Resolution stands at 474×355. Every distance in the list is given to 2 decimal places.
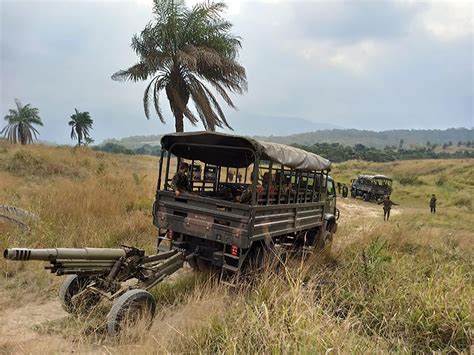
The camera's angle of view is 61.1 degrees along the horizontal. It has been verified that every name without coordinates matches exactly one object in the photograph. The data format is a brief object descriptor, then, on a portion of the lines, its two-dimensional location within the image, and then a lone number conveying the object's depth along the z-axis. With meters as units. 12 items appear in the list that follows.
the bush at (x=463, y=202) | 30.58
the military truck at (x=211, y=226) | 5.12
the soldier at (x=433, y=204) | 24.17
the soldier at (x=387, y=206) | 19.50
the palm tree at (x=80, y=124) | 48.38
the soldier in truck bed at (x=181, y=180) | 7.73
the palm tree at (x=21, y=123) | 46.44
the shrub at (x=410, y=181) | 48.34
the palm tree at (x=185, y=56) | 12.96
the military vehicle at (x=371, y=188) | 32.84
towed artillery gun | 4.73
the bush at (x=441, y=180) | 46.72
